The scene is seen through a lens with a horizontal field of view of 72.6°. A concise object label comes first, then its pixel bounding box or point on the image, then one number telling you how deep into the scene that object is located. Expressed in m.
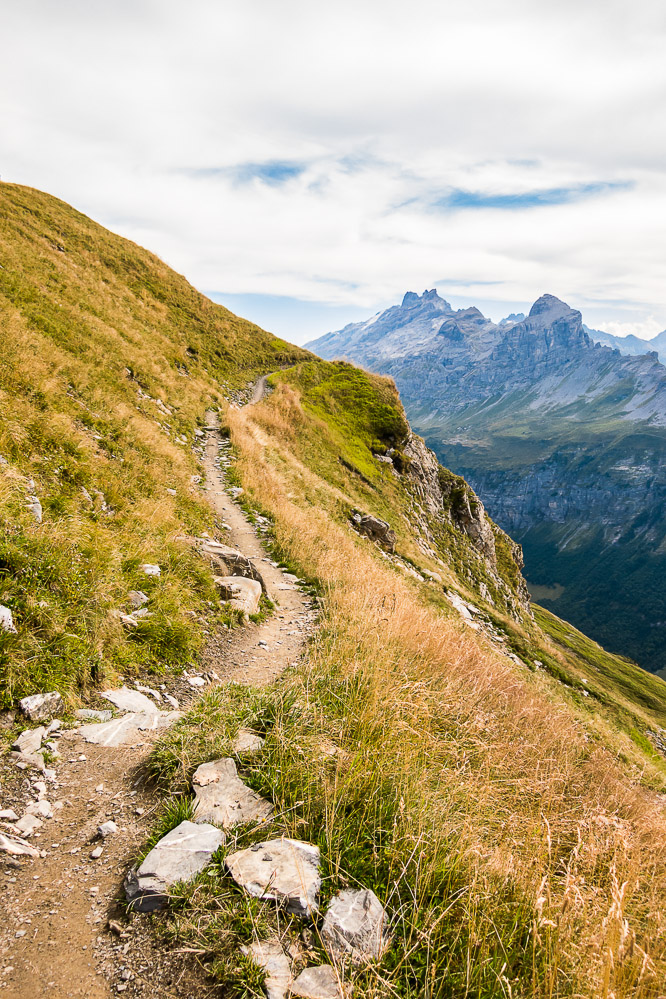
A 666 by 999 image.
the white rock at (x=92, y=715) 4.88
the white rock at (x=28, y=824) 3.57
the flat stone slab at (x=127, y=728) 4.70
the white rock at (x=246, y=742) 4.42
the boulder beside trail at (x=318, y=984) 2.69
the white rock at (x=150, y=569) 7.52
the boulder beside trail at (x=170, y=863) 3.12
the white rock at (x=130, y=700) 5.29
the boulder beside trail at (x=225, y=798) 3.73
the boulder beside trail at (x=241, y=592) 8.80
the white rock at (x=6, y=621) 4.74
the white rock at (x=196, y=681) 6.35
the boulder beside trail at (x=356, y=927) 2.93
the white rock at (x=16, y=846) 3.37
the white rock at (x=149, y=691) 5.77
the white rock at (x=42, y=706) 4.48
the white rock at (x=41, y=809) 3.75
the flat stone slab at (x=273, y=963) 2.67
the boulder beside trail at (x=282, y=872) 3.09
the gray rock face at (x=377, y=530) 22.85
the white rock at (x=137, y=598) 6.78
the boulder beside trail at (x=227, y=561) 9.61
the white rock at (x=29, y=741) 4.21
